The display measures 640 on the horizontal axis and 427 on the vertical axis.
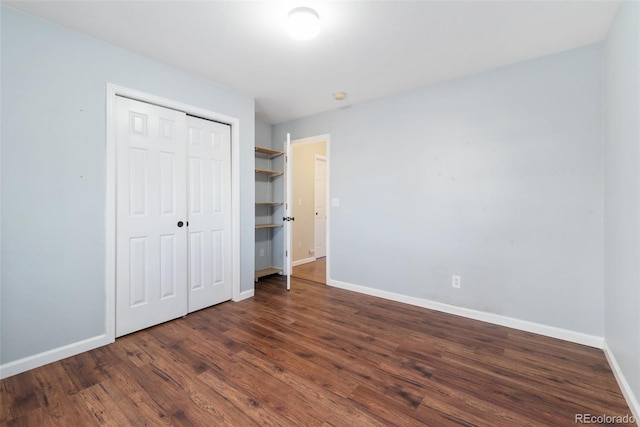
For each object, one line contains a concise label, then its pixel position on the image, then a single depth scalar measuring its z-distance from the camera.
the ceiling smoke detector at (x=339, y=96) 3.40
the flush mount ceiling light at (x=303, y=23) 1.89
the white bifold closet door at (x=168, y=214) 2.52
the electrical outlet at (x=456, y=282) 3.01
